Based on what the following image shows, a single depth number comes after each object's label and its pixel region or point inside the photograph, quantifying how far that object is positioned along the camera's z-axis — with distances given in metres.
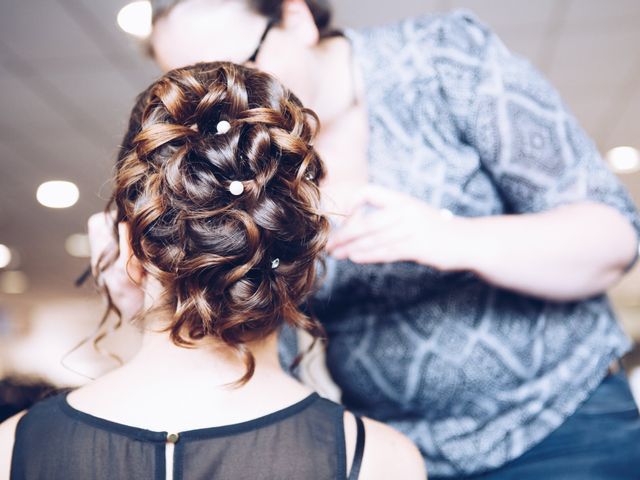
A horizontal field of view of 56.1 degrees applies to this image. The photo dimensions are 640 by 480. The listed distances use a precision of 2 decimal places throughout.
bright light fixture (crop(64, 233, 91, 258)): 6.57
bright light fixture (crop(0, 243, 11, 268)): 6.93
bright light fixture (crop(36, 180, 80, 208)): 4.96
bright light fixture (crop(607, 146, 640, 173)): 4.71
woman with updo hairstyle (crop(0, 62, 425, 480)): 0.83
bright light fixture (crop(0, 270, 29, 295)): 8.35
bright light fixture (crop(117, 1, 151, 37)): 2.73
